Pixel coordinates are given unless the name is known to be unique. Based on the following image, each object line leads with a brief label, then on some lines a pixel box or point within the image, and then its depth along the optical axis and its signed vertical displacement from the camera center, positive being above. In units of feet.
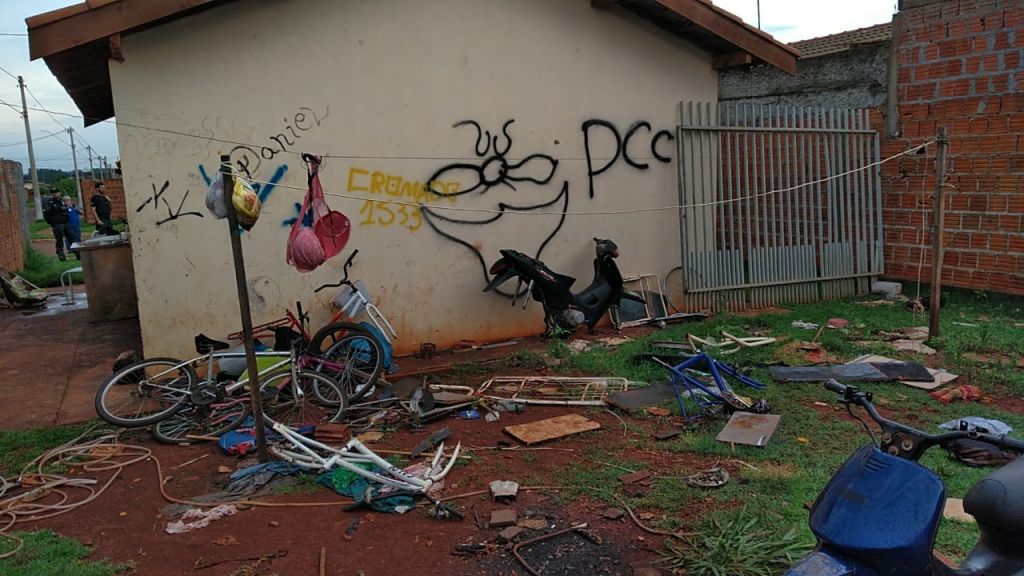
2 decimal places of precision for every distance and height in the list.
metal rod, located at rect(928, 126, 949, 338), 22.35 -1.42
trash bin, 32.09 -2.01
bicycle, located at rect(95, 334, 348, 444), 17.87 -4.31
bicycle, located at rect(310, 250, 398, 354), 22.13 -2.79
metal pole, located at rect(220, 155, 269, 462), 15.28 -2.16
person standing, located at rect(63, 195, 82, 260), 54.74 +0.87
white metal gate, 29.19 -0.44
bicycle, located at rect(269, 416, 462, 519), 13.88 -5.04
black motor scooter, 25.30 -2.99
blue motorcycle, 7.25 -3.40
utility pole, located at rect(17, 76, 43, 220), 102.59 +9.95
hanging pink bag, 17.98 -0.31
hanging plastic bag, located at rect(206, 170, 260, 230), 15.20 +0.53
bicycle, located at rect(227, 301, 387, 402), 19.77 -3.74
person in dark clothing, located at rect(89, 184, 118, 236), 52.24 +1.89
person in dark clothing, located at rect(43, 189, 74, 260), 53.26 +1.43
